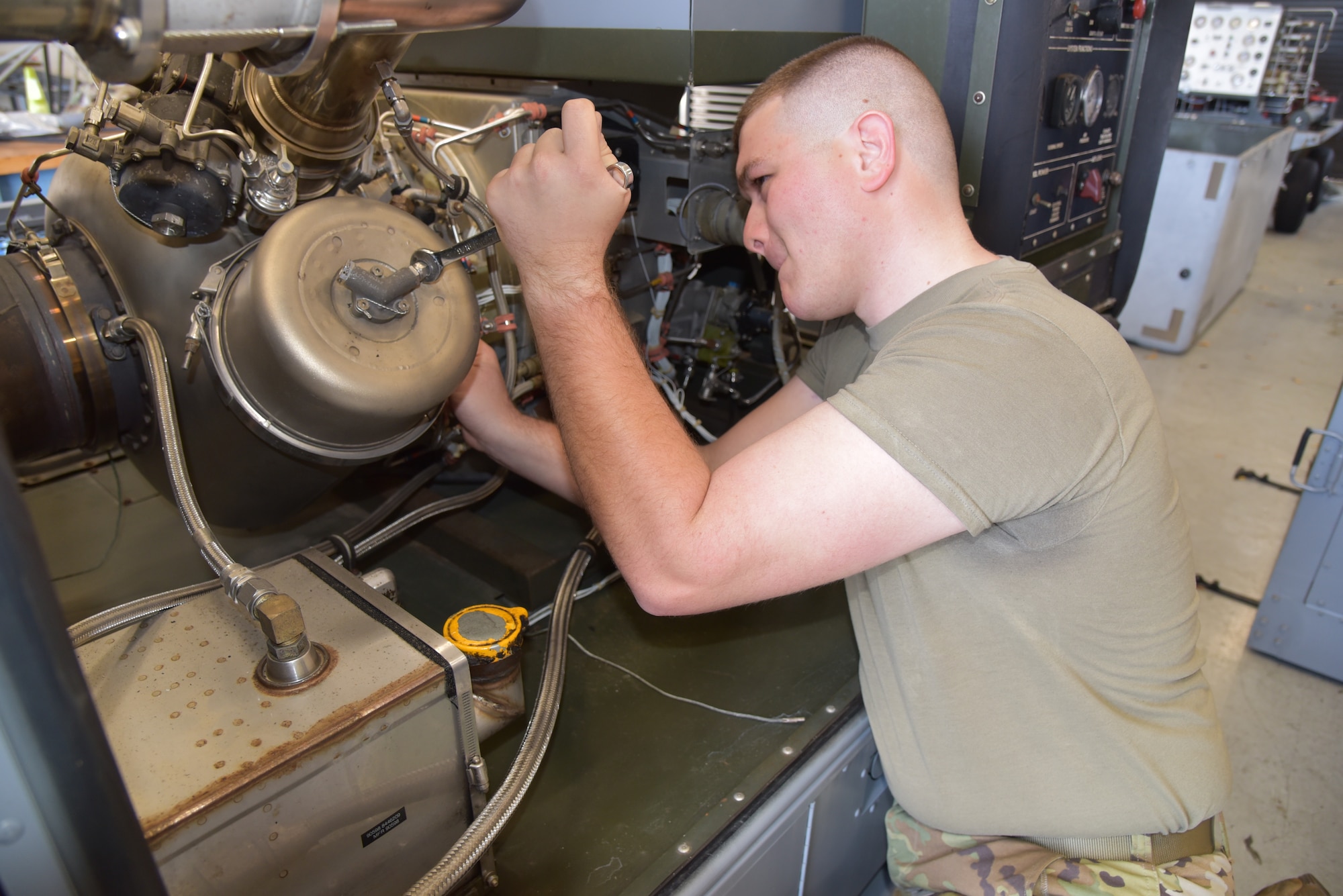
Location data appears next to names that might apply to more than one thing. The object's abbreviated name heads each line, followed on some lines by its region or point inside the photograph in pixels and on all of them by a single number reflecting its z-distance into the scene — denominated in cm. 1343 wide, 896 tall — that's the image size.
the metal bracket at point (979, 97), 116
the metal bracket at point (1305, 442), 170
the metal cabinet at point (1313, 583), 176
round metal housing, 79
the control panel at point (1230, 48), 469
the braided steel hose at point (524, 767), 73
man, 72
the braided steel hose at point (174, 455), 79
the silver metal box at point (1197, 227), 337
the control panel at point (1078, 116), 125
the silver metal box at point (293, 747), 62
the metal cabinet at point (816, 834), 93
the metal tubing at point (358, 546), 76
